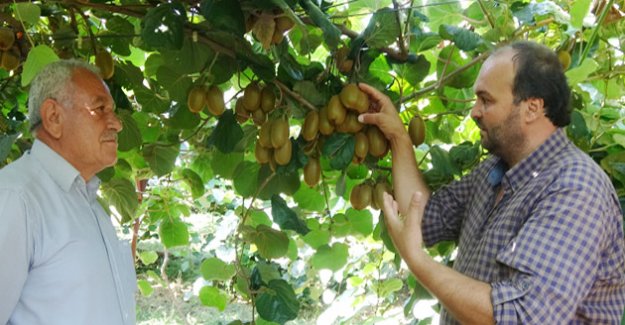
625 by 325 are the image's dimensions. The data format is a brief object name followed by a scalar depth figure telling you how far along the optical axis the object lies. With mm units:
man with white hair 1513
